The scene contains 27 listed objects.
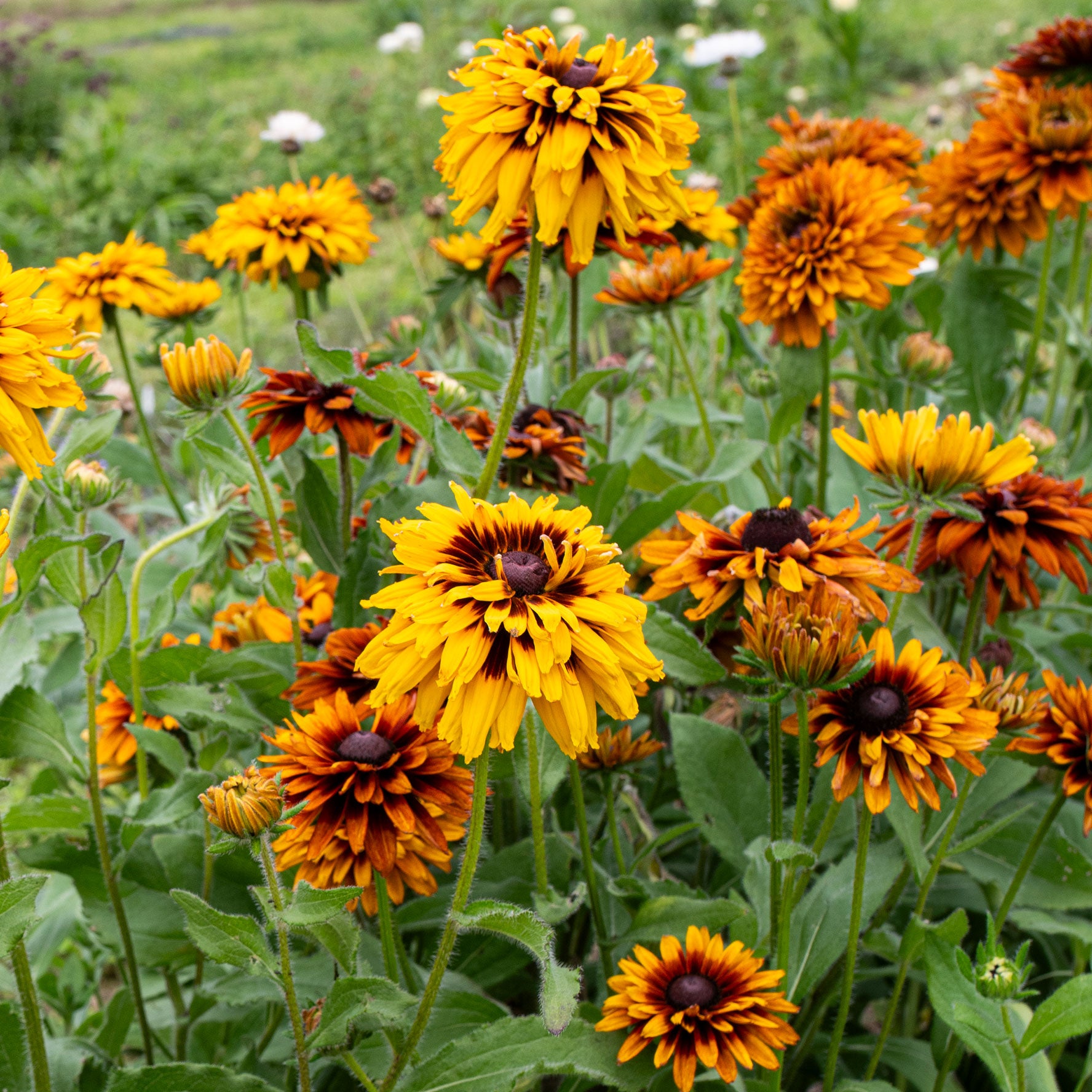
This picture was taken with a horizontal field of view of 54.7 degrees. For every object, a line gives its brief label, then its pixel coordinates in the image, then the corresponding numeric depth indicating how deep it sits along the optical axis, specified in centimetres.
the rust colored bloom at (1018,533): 97
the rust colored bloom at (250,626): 116
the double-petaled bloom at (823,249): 120
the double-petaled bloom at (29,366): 64
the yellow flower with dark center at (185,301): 144
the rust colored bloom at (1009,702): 89
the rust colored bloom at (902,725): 80
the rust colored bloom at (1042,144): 138
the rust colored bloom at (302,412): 99
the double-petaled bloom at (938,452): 88
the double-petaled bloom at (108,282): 136
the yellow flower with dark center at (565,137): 73
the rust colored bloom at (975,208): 147
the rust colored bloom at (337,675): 93
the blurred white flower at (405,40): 373
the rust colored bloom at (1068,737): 90
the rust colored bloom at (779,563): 87
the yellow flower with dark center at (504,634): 60
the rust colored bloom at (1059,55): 150
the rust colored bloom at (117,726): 117
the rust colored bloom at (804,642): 75
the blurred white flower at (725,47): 282
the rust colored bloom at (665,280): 127
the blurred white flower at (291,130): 212
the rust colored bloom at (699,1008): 81
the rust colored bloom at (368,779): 80
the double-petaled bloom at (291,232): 133
